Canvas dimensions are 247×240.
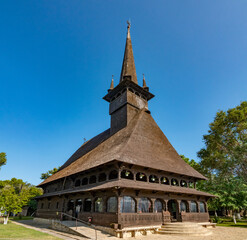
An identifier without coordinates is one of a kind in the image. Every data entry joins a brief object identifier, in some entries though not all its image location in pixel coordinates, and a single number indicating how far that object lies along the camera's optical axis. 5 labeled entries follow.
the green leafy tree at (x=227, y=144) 29.28
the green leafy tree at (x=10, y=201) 20.02
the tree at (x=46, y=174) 41.07
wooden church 13.73
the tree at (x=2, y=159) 36.62
